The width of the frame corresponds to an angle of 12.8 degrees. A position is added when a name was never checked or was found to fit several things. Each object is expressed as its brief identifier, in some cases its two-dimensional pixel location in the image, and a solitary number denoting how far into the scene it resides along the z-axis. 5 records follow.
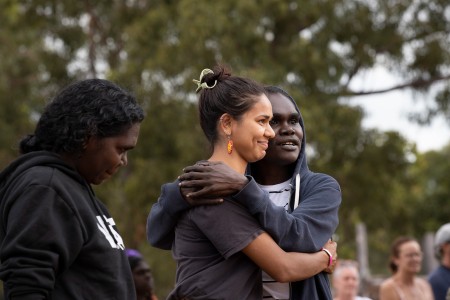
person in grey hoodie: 7.91
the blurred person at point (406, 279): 18.42
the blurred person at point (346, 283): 16.65
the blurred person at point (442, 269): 18.50
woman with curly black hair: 7.28
